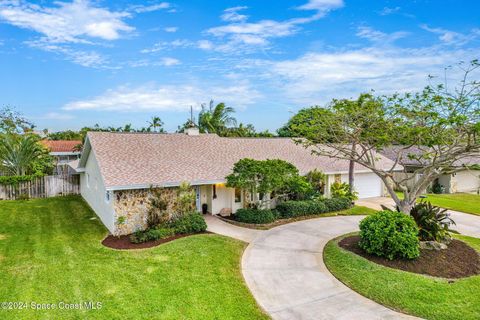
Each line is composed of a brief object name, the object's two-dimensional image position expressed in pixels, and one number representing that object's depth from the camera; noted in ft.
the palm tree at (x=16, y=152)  75.87
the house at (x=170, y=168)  45.44
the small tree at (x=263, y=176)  51.26
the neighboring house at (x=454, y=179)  92.38
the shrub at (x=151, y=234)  42.09
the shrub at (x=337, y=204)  62.13
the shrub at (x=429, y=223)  37.81
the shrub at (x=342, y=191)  67.48
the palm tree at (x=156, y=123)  143.02
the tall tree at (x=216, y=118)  114.12
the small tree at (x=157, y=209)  46.35
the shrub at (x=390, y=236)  33.22
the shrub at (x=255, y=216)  51.65
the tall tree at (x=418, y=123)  34.27
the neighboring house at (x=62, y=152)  99.28
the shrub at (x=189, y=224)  45.52
